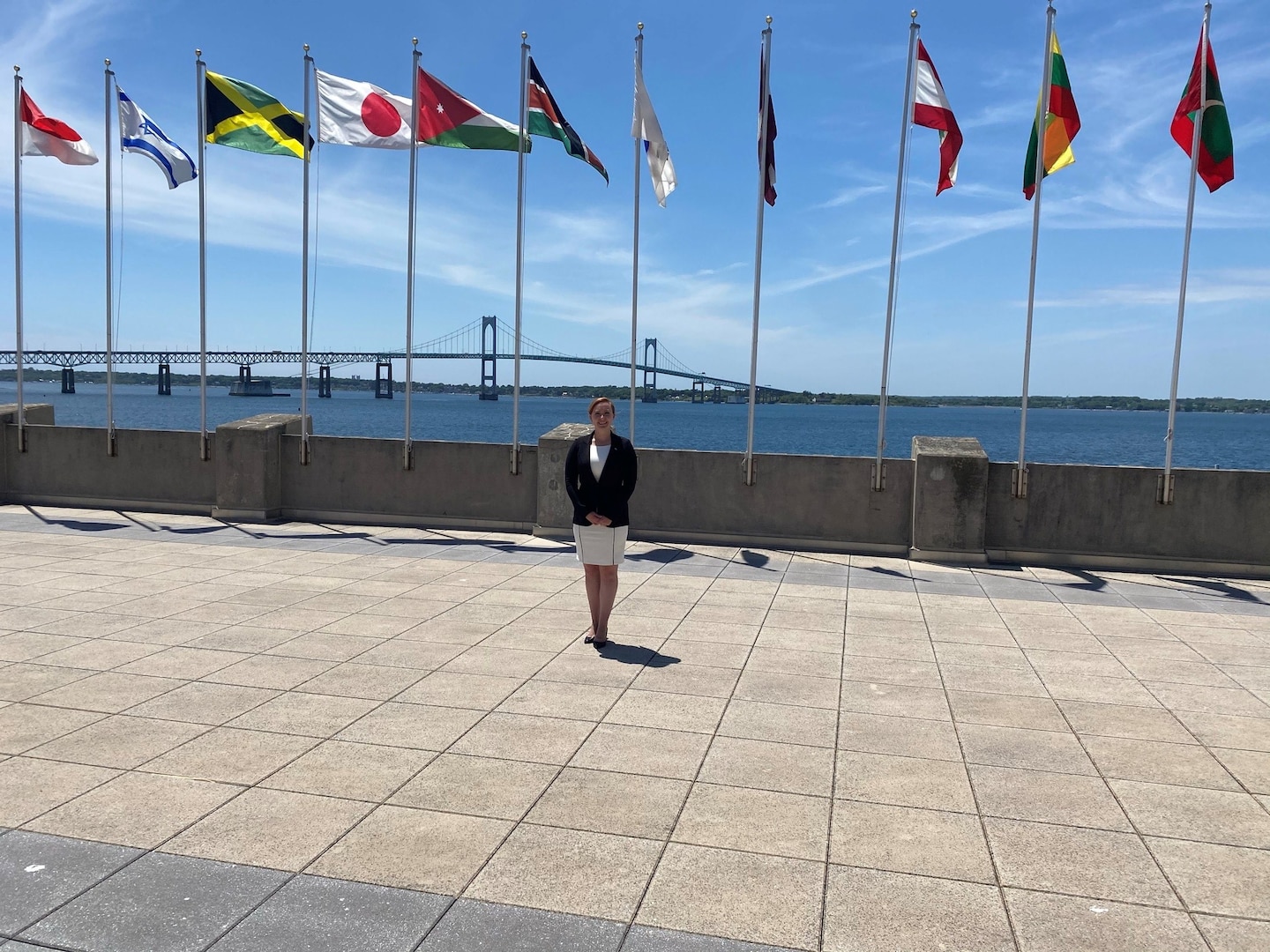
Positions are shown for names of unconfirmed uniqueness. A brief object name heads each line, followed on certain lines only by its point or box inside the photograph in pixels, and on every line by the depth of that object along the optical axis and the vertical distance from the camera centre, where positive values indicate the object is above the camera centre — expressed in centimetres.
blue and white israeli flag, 1384 +359
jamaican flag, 1318 +378
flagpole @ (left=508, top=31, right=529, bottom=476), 1266 +245
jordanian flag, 1266 +372
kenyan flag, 1265 +383
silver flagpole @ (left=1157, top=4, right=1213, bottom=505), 1053 +212
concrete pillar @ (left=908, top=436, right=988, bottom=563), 1098 -84
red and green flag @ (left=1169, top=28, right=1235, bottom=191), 1066 +337
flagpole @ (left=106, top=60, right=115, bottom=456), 1379 +104
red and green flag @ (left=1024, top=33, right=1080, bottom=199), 1125 +366
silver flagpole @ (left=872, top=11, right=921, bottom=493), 1159 +225
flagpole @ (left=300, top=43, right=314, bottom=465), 1315 +96
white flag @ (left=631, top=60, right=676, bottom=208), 1277 +365
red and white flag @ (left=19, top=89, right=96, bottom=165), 1408 +365
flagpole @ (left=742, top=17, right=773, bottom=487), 1220 +329
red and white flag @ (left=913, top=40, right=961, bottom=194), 1172 +392
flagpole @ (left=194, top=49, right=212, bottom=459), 1345 +213
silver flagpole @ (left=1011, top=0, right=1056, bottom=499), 1112 +301
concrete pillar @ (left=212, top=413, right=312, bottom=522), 1296 -93
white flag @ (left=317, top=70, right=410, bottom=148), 1280 +382
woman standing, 698 -63
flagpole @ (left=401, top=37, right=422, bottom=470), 1270 +188
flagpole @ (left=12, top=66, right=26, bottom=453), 1411 +242
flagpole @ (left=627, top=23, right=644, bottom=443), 1260 +208
